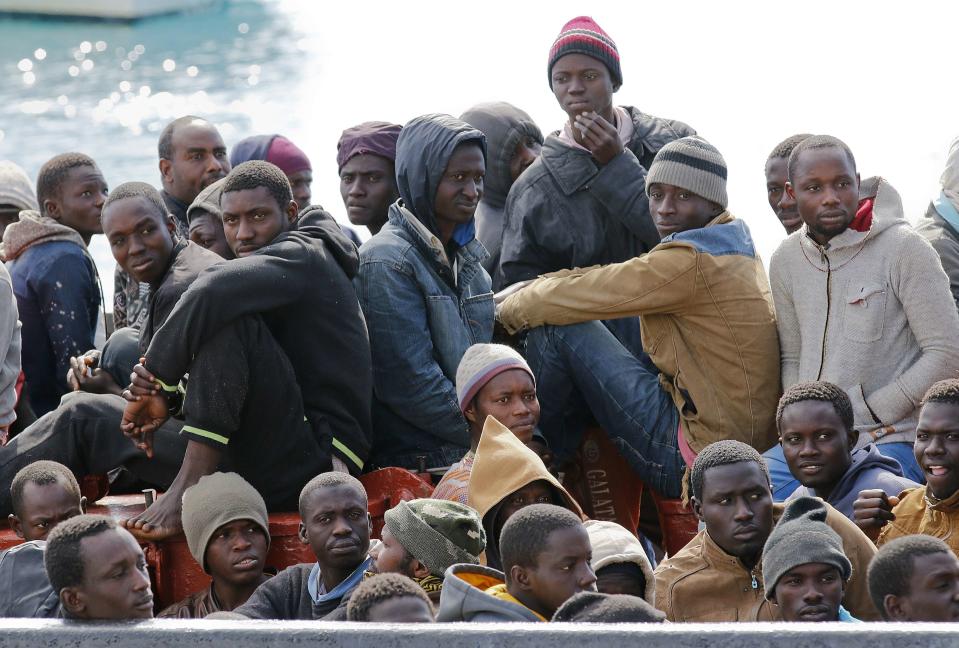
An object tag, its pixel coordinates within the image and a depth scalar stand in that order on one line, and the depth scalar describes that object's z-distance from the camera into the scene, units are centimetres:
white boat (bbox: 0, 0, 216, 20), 4734
